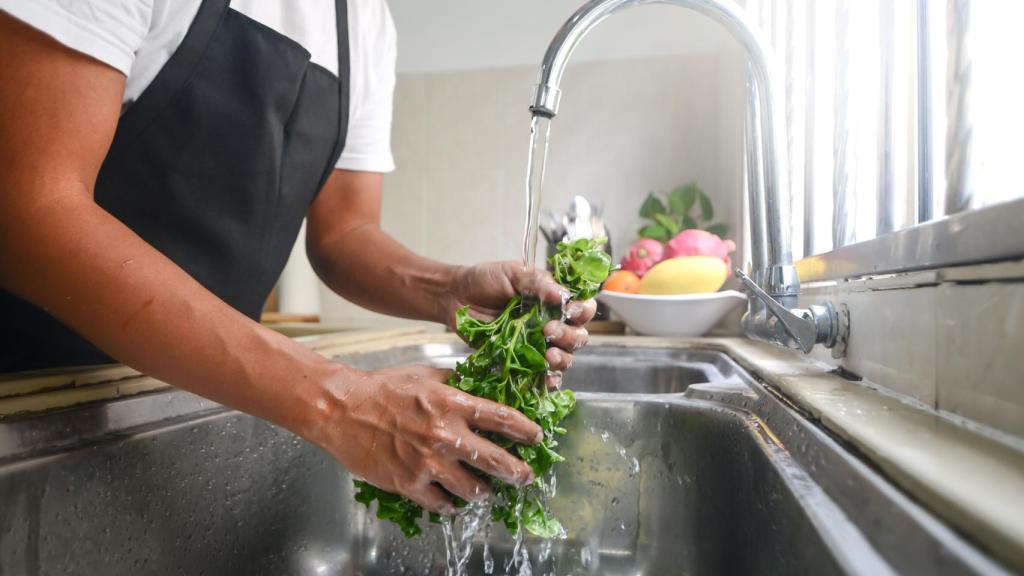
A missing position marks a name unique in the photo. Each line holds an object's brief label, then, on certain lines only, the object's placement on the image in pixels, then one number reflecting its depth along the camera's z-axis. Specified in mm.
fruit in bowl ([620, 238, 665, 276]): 1608
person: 466
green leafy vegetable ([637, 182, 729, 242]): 1735
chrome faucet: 690
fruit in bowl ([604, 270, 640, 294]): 1529
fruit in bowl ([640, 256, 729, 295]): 1405
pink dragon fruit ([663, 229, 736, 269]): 1501
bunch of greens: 594
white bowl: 1352
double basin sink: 369
